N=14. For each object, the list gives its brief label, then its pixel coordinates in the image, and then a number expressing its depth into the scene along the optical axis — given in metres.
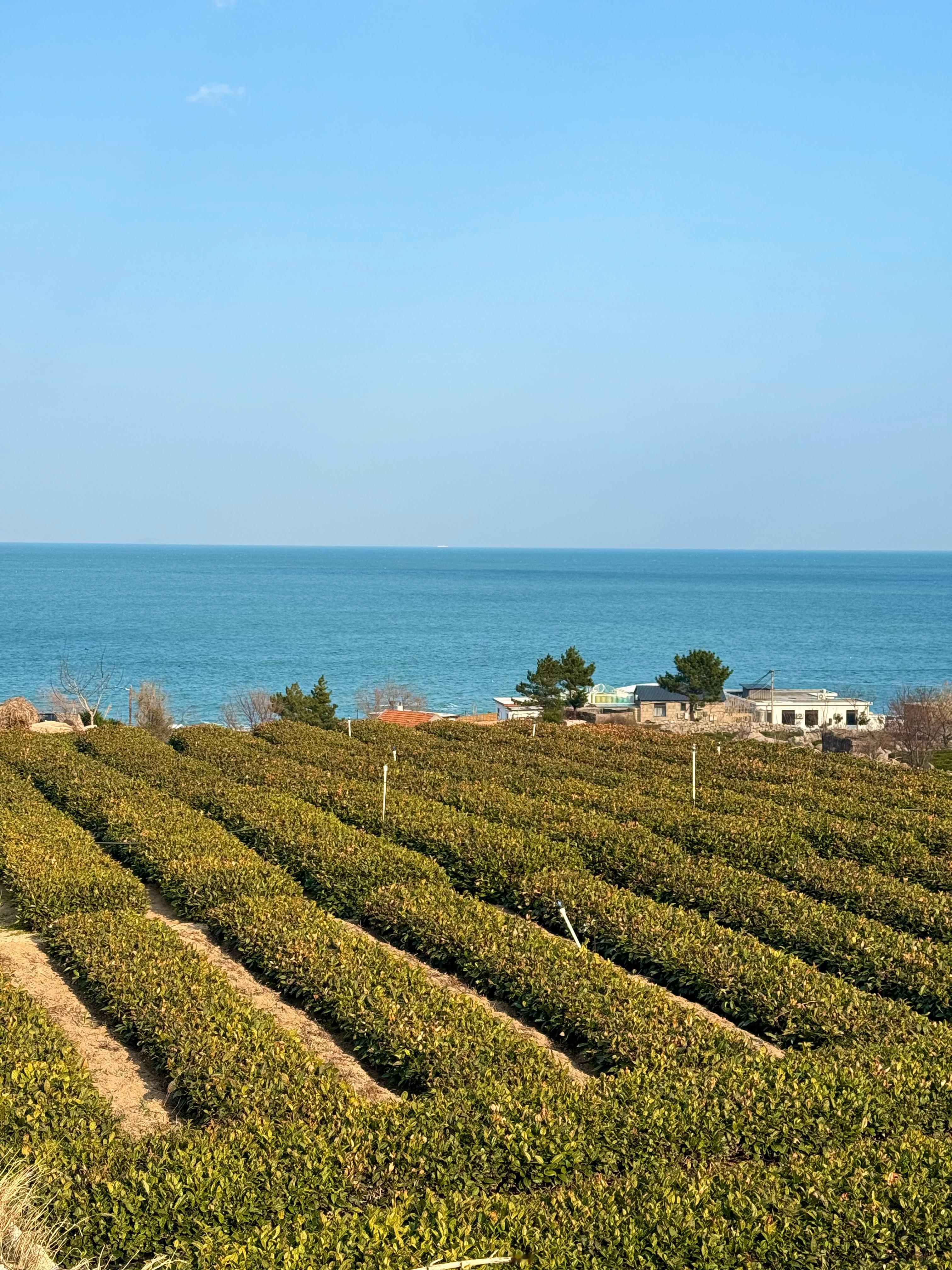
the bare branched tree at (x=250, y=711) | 72.59
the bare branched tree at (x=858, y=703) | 68.19
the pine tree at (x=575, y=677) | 55.00
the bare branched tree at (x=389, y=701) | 76.31
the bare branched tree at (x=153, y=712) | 50.03
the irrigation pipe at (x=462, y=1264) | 5.99
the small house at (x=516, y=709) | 61.31
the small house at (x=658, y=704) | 69.75
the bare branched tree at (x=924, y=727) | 49.34
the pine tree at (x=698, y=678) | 58.72
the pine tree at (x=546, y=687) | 53.97
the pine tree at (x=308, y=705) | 50.19
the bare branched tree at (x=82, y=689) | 51.44
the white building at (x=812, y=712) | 70.56
